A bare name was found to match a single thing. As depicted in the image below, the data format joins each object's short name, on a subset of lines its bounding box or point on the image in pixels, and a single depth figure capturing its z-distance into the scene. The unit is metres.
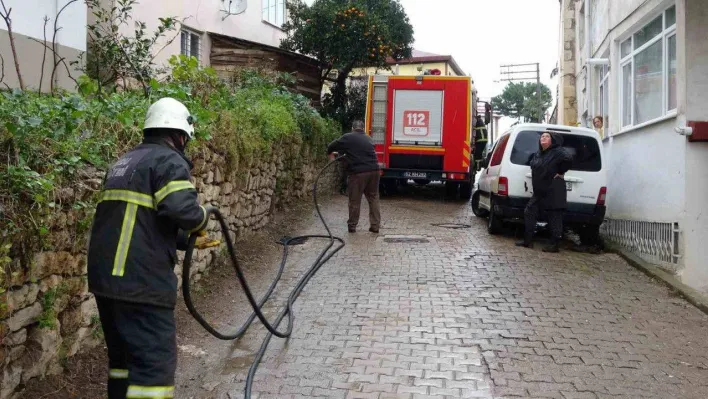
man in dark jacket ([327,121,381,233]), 11.02
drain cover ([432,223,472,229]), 11.93
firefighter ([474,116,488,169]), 17.42
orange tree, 17.84
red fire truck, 14.78
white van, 10.20
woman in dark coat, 9.51
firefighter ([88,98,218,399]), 3.41
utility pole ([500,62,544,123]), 48.05
